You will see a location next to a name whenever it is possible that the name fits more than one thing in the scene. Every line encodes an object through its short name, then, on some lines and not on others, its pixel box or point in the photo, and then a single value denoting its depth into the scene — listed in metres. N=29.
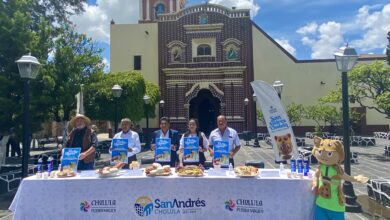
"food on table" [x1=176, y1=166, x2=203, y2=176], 4.78
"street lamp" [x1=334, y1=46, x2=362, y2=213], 6.41
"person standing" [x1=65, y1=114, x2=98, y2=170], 5.74
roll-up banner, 6.11
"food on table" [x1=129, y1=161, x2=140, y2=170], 5.37
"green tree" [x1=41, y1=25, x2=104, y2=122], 12.00
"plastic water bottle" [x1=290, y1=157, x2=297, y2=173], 4.82
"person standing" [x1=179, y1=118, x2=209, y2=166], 6.00
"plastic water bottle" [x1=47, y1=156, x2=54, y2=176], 4.90
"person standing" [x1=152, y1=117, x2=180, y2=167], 6.16
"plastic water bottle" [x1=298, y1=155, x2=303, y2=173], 4.75
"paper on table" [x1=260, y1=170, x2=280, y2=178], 4.83
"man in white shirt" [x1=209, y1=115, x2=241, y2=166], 5.94
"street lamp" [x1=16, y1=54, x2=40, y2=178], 6.95
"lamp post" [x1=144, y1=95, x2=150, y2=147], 20.12
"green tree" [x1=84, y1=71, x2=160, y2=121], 20.27
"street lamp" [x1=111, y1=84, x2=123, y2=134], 14.03
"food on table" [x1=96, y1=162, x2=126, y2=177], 4.82
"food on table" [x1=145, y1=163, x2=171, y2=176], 4.76
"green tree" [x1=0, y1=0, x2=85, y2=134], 10.41
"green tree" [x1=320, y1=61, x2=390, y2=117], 15.16
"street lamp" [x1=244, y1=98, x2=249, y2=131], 30.47
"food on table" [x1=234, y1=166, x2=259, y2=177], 4.70
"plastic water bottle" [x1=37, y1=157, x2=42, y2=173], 4.81
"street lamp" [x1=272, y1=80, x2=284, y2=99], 12.78
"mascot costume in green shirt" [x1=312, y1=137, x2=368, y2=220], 4.16
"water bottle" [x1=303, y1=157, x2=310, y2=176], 4.72
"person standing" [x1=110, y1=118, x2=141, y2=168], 6.05
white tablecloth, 4.66
